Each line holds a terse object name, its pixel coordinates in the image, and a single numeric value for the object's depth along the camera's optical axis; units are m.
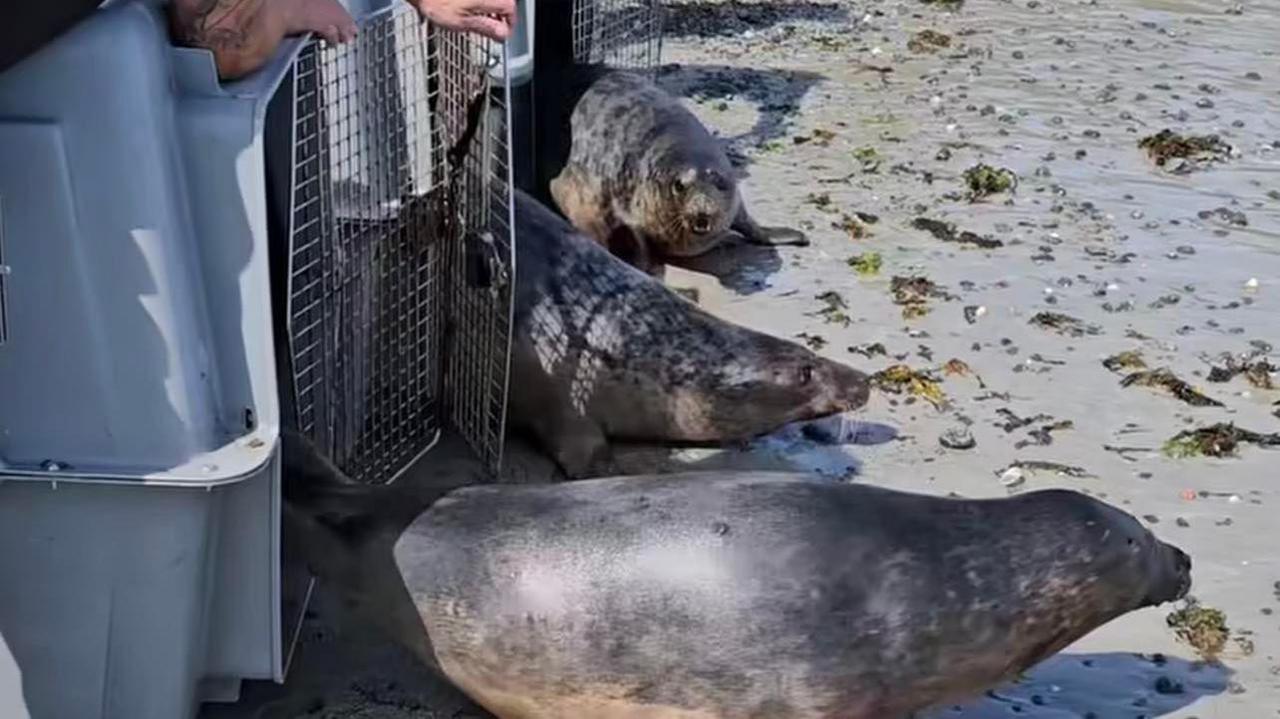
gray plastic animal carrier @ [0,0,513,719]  3.08
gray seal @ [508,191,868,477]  5.14
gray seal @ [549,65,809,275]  6.70
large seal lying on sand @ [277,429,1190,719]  3.47
